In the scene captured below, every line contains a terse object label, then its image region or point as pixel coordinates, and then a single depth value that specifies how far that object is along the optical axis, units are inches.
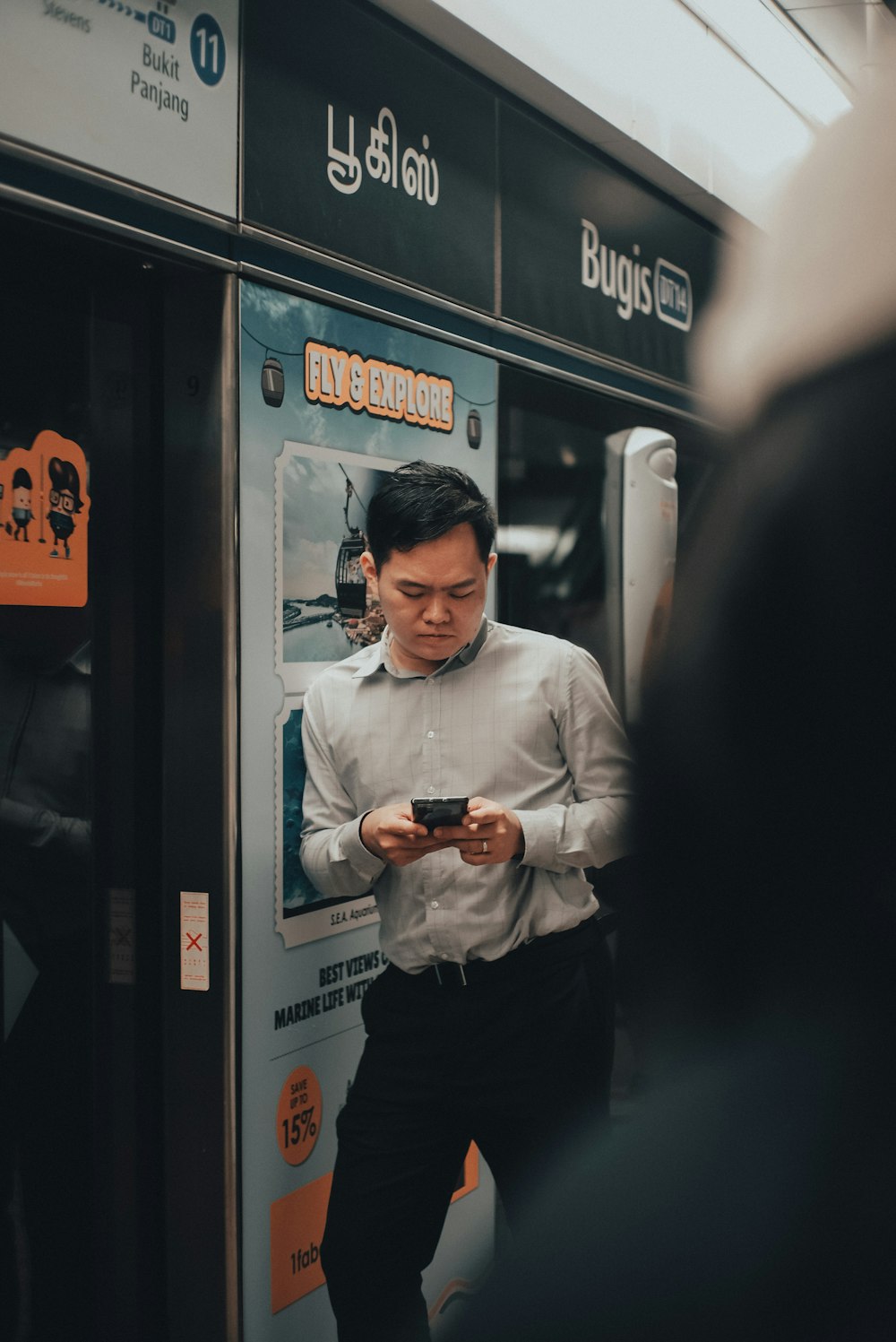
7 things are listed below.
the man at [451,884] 87.4
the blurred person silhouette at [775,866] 18.1
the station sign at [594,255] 132.8
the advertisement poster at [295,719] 98.0
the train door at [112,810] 93.7
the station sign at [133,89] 77.5
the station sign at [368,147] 97.3
